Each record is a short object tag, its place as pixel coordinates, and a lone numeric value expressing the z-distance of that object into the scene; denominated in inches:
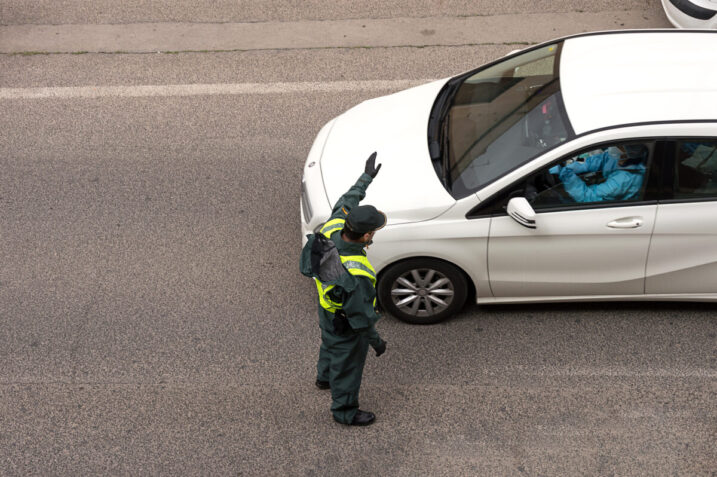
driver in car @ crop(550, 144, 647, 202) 400.2
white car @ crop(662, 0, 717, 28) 647.1
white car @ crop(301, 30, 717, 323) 398.6
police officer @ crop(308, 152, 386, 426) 335.9
